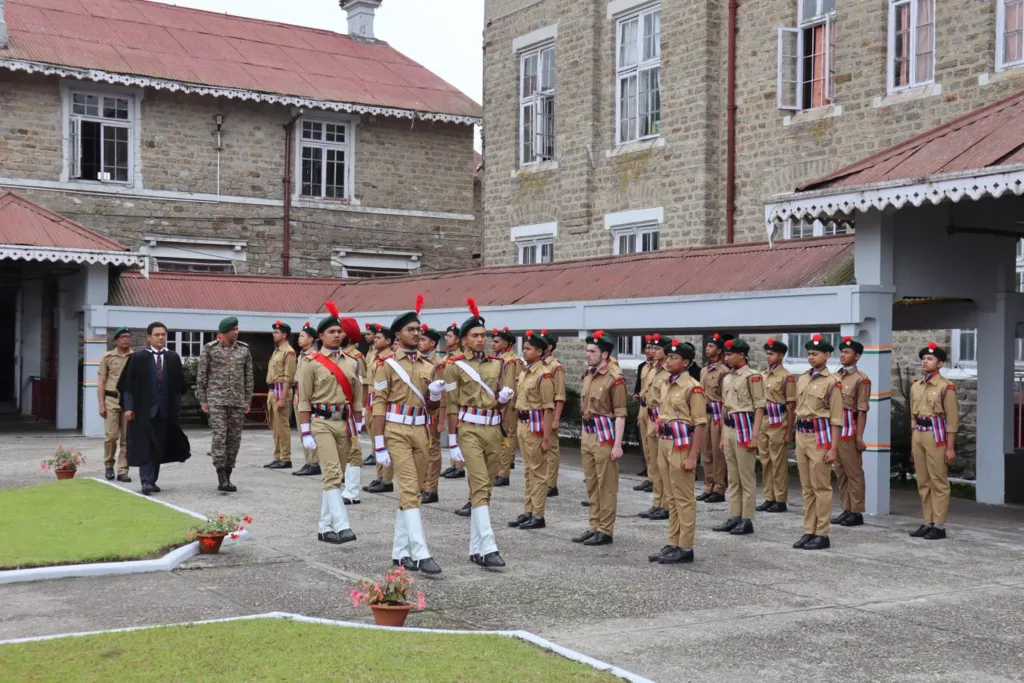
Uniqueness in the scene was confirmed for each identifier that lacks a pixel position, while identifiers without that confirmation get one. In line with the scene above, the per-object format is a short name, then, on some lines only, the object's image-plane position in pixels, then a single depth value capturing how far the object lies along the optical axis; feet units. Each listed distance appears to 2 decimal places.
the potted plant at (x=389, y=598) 24.73
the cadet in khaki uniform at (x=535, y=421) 39.78
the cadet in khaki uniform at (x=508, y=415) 45.06
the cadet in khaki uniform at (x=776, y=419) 44.09
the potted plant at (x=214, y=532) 32.91
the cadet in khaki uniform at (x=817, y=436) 36.50
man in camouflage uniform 46.73
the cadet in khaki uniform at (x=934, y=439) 38.81
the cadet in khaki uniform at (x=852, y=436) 41.14
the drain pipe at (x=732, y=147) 69.36
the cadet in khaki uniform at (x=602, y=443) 36.52
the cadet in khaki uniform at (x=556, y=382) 40.60
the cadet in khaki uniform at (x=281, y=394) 56.54
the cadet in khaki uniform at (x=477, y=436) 32.32
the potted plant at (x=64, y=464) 49.67
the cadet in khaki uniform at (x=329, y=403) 36.42
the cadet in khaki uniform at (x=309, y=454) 52.85
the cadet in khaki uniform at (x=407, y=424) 31.32
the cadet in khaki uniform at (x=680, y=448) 33.32
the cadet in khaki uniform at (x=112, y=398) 50.06
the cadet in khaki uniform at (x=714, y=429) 47.98
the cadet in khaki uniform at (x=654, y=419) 40.91
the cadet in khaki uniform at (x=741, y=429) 39.88
